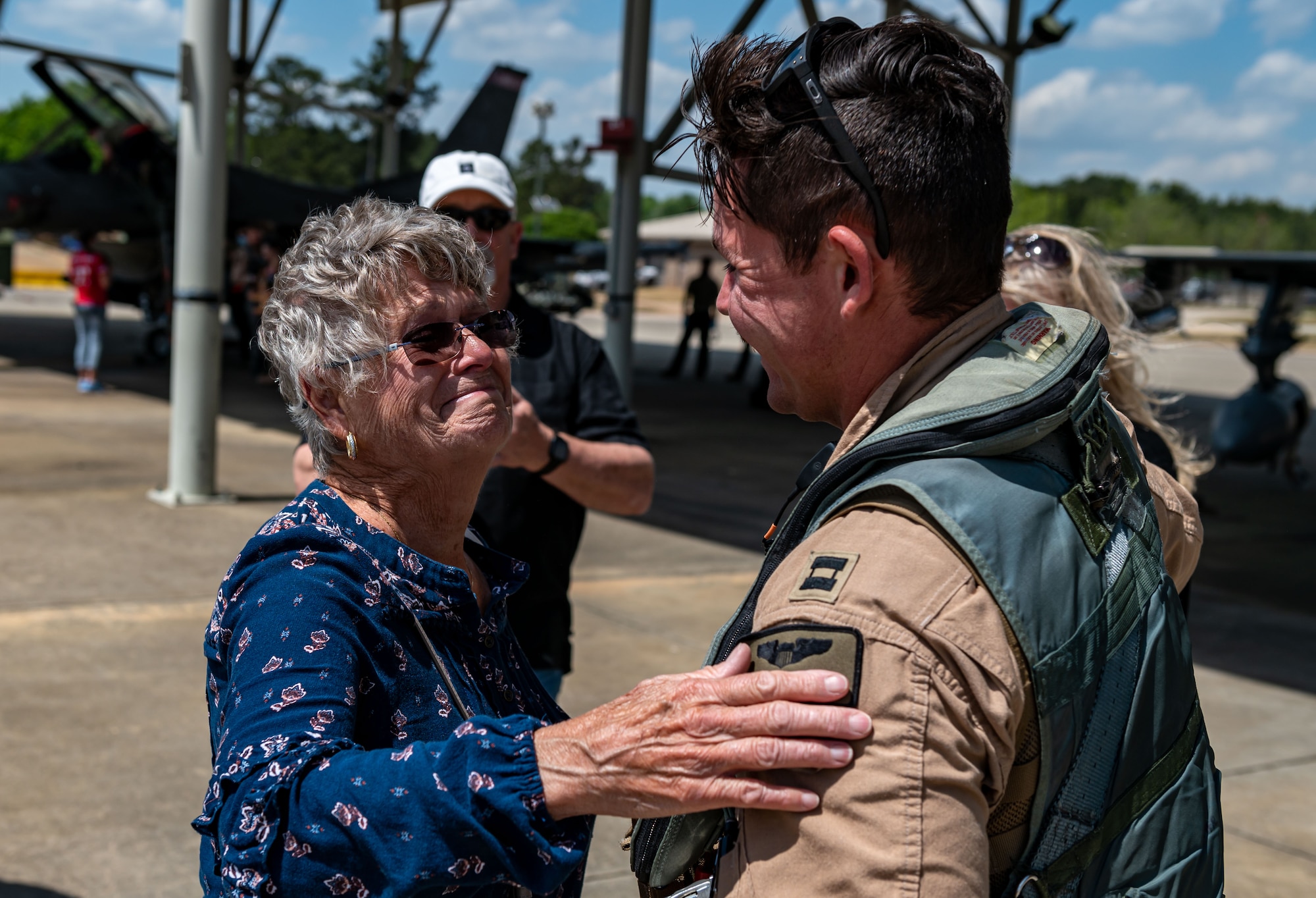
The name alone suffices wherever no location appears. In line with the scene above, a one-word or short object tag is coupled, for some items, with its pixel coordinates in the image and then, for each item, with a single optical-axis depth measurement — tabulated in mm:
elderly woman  1201
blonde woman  2756
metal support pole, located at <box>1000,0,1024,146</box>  14273
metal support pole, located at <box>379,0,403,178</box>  19594
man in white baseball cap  3012
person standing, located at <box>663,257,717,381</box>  21875
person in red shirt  14336
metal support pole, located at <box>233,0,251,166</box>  18781
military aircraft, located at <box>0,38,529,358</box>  18844
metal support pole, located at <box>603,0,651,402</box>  11516
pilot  1044
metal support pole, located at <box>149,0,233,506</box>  8195
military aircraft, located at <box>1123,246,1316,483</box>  12141
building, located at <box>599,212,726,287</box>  44416
